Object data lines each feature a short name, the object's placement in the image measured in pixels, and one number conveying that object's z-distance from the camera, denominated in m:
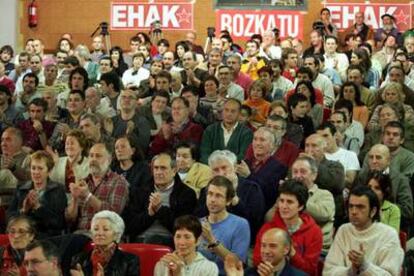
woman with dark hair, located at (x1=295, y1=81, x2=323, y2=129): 8.40
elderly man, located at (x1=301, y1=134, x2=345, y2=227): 6.23
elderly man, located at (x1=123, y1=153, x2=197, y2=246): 5.98
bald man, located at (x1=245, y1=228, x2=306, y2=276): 4.89
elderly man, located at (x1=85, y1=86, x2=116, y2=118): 8.64
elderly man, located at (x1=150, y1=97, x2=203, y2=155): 7.84
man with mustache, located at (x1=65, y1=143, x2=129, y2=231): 5.98
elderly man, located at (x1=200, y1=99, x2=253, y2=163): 7.57
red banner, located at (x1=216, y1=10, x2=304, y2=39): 14.38
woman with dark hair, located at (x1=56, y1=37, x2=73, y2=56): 12.48
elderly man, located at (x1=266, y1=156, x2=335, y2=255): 5.76
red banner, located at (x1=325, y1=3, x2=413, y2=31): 14.16
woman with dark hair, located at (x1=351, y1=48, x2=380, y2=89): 10.27
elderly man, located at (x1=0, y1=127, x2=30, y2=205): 6.83
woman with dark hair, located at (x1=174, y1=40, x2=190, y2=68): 11.69
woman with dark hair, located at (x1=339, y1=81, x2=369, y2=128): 8.41
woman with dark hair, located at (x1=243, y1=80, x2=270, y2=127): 8.45
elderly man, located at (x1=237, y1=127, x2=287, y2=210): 6.50
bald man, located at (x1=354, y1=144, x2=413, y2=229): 6.22
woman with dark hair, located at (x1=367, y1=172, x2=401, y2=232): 5.70
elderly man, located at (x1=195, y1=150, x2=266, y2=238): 5.95
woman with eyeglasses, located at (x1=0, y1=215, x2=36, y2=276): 5.36
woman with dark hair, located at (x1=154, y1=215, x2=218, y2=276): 5.00
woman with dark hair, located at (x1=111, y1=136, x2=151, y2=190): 6.43
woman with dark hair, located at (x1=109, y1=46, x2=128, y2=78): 11.74
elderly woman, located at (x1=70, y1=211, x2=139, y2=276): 5.13
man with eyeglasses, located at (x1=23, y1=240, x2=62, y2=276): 4.33
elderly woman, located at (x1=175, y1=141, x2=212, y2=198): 6.55
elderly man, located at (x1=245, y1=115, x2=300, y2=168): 6.84
